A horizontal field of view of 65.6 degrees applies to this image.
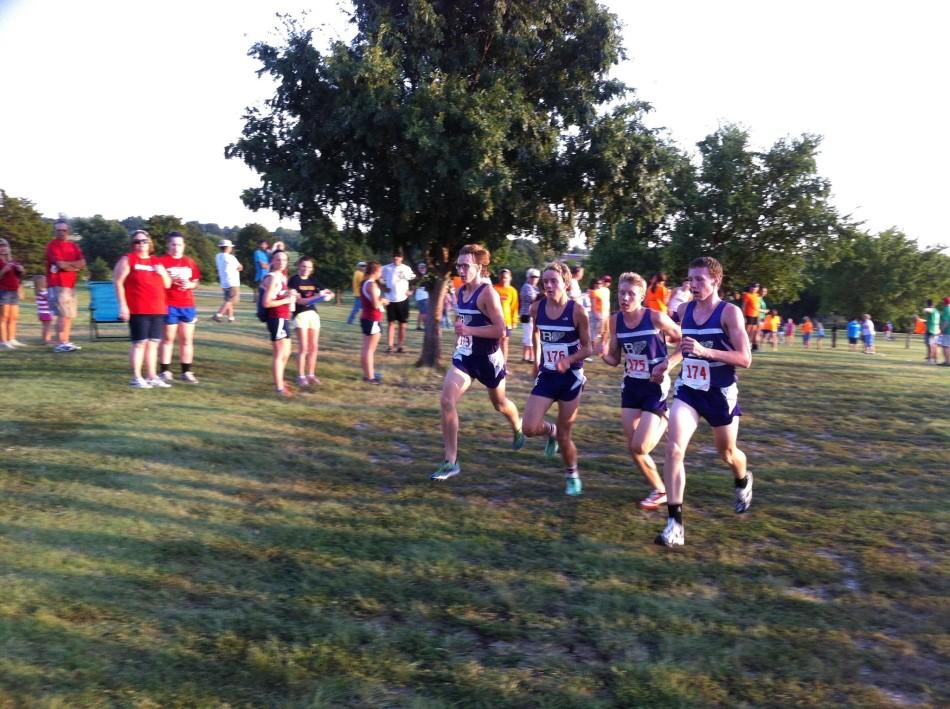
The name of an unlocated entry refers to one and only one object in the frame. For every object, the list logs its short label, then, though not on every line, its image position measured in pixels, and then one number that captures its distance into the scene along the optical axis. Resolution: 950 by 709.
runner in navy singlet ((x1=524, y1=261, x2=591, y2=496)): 6.41
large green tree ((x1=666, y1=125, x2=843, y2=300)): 31.66
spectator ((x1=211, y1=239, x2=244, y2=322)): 17.16
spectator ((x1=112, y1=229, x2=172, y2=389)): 9.02
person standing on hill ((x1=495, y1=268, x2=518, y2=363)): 14.32
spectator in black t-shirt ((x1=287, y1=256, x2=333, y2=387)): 10.58
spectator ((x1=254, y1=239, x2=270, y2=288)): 15.09
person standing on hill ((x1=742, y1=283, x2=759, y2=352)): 20.12
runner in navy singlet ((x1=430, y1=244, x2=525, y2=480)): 6.61
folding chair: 13.07
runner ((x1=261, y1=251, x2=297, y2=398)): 9.76
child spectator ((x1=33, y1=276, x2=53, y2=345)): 12.70
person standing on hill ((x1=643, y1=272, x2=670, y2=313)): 16.08
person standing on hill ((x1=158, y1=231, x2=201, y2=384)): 10.06
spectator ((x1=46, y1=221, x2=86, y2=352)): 11.53
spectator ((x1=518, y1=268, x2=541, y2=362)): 15.03
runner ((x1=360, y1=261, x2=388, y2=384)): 11.55
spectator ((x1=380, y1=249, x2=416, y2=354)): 14.32
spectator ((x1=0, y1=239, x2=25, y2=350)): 11.73
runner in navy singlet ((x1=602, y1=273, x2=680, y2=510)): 5.90
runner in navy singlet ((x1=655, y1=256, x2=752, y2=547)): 5.25
